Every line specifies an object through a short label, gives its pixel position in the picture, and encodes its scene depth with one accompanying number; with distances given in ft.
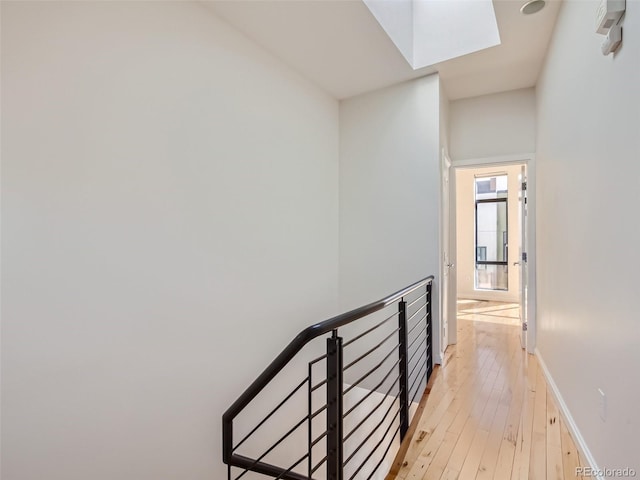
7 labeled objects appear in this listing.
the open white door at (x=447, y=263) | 11.84
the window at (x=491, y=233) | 22.02
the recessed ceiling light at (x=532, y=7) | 7.86
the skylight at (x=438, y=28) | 9.50
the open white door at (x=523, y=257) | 12.14
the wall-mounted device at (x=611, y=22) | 4.43
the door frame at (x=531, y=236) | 11.75
